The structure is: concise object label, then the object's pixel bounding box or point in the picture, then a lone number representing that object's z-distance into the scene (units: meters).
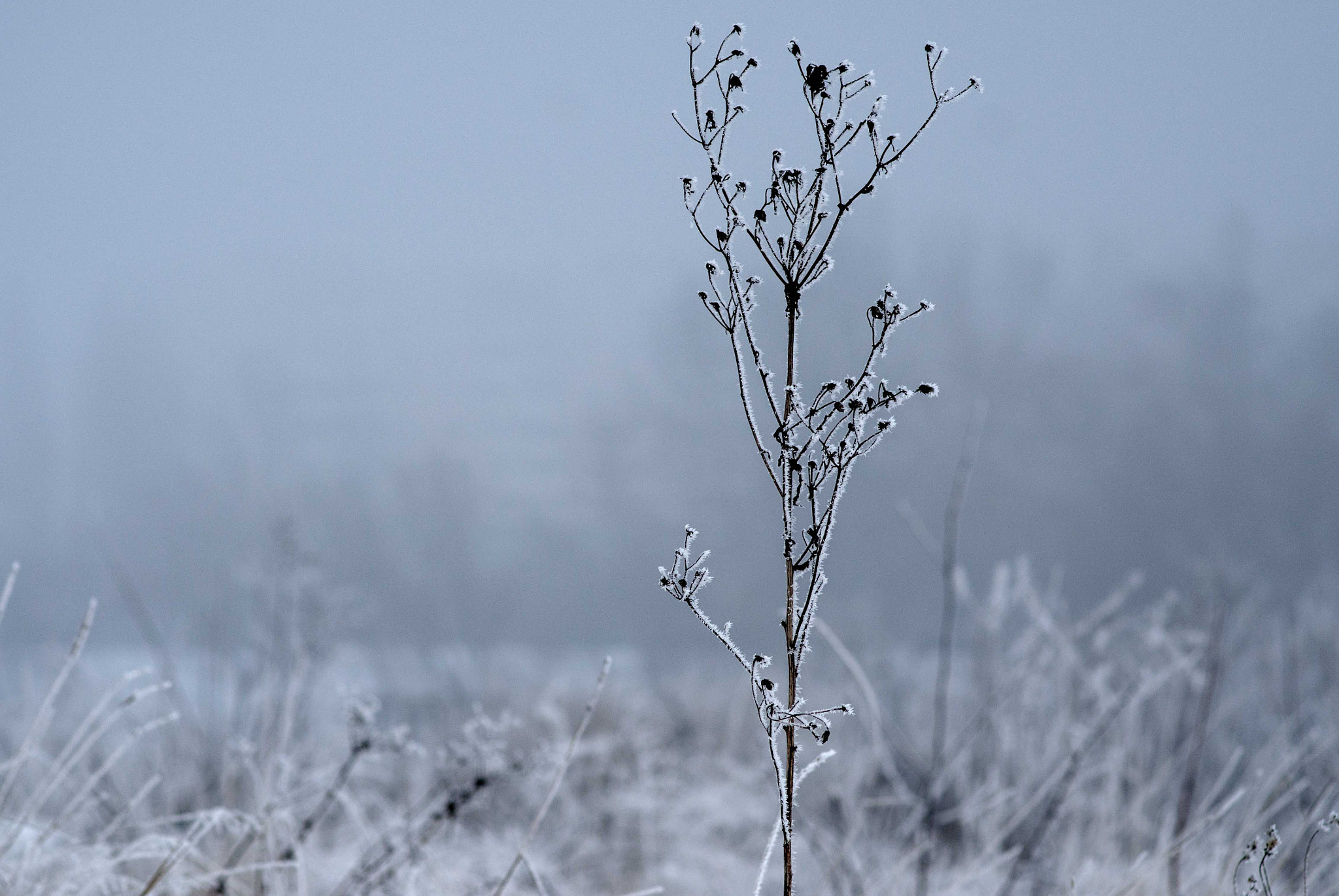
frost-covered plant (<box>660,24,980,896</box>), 6.06
